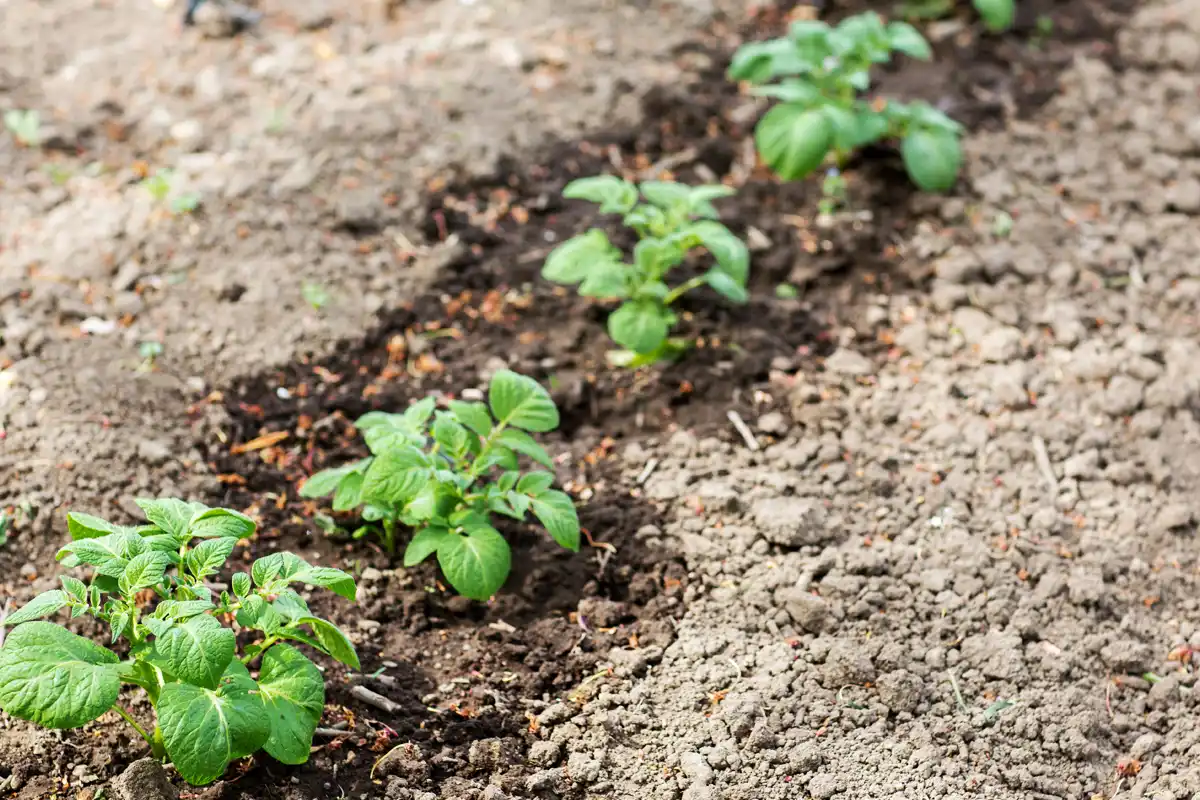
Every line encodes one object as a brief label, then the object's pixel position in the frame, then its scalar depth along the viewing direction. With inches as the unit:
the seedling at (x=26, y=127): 160.9
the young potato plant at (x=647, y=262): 129.6
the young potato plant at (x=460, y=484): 104.4
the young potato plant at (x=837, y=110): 148.3
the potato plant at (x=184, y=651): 84.2
